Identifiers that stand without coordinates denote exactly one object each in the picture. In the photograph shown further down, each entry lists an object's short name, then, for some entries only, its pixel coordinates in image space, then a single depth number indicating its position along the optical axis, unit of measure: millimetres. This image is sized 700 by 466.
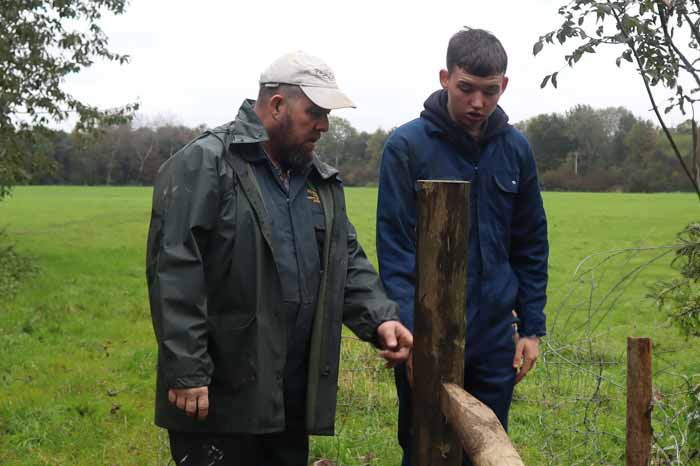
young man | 3102
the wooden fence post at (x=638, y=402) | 2568
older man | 2744
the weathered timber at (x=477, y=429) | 2014
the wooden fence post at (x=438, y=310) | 2592
